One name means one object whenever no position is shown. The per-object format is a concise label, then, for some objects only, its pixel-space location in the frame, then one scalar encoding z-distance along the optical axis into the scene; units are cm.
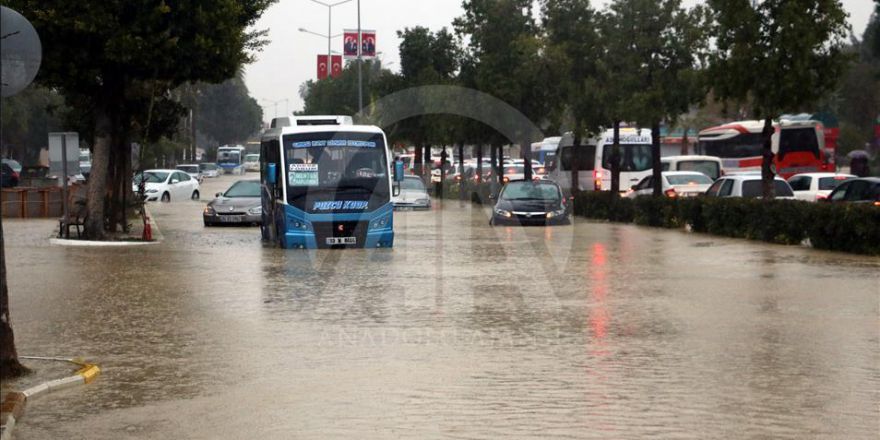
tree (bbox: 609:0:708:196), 3988
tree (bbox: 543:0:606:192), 4575
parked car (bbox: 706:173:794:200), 3603
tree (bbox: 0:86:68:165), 8250
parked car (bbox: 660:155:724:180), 5294
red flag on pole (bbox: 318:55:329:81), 10325
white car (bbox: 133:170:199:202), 6016
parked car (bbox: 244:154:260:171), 14350
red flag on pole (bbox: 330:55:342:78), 9806
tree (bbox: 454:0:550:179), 5244
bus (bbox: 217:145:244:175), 13475
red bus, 5975
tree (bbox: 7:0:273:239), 2775
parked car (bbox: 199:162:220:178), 11531
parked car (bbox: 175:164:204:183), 9338
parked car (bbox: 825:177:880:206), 2884
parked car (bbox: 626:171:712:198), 4531
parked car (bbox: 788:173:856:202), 3956
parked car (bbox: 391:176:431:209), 5306
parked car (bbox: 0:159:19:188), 5538
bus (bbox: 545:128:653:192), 5488
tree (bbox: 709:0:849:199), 3036
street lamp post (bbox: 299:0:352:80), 9598
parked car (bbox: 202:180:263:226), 3862
